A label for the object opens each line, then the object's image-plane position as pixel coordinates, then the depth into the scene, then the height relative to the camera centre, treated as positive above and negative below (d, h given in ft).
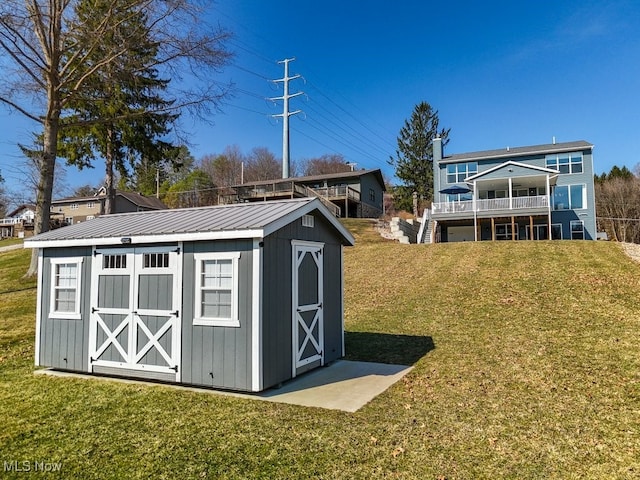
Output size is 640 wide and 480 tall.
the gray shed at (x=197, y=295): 21.18 -1.06
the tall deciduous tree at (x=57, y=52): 46.68 +25.69
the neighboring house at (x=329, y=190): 112.78 +22.05
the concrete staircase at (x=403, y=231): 82.71 +8.47
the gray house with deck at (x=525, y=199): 81.82 +14.61
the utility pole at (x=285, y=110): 141.54 +54.49
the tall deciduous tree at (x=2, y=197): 153.13 +28.38
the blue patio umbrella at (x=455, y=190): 92.70 +17.42
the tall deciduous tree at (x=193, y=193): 156.91 +29.81
